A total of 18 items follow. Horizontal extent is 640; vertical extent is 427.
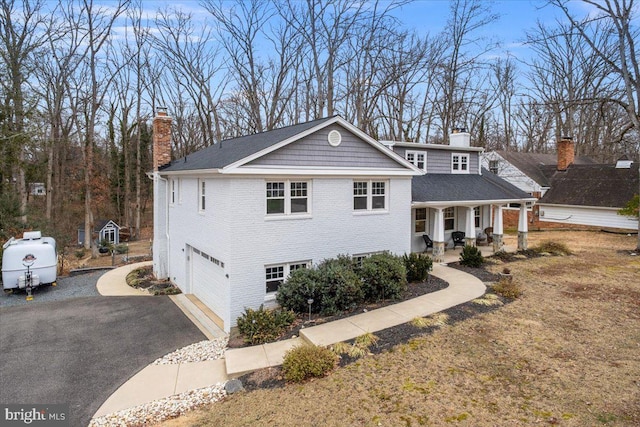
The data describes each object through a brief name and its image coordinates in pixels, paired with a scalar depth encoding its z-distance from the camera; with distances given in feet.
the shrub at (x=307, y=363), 24.54
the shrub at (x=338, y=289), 35.19
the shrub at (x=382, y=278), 37.87
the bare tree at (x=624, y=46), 61.11
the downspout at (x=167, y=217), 53.42
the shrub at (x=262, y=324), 31.14
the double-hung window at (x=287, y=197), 36.83
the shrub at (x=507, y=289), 38.99
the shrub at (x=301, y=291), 34.96
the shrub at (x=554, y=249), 61.41
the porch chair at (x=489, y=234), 68.13
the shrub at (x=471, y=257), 51.83
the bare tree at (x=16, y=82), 63.62
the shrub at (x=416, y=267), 43.96
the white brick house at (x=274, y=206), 35.09
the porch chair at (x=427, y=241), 59.21
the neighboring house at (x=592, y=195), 84.53
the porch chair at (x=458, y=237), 63.62
